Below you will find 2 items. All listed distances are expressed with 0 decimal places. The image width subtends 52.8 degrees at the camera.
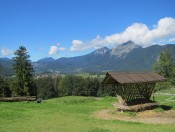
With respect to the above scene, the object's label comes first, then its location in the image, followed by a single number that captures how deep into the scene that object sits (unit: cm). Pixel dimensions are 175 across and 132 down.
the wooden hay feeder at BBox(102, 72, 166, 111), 1882
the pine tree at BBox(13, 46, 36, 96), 4278
